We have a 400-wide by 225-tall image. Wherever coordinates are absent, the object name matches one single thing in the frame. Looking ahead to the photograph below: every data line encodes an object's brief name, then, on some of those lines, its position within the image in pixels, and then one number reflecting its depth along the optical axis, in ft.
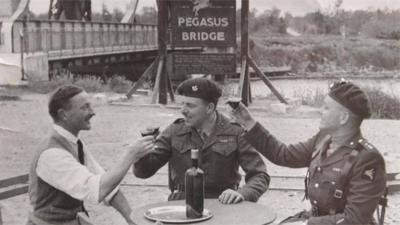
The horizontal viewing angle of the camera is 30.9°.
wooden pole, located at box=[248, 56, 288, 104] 47.83
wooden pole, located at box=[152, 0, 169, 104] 48.24
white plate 10.84
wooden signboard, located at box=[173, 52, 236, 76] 46.82
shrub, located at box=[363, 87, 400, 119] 47.29
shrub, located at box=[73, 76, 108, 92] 56.84
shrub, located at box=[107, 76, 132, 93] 62.13
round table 10.78
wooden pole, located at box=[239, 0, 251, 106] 48.16
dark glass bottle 11.07
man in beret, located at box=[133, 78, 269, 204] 13.58
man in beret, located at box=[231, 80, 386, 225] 11.03
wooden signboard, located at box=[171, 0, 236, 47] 45.62
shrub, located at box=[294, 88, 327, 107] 51.31
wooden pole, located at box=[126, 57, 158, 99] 49.96
